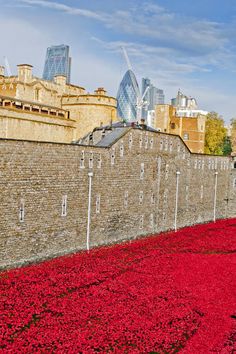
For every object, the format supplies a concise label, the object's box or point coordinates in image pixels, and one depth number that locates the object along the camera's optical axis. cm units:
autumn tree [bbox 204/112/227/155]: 10125
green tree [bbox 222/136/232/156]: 11206
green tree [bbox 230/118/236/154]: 11050
